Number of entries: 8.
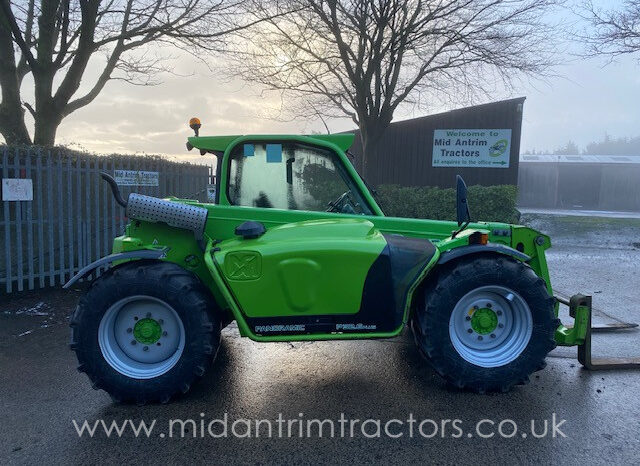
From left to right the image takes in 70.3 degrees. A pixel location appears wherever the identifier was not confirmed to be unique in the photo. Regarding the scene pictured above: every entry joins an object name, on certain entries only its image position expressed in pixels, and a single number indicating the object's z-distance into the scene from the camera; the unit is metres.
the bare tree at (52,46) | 9.95
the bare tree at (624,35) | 12.49
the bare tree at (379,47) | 11.93
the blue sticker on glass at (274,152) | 4.01
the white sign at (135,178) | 8.02
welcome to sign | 14.04
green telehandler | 3.31
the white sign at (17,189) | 6.66
